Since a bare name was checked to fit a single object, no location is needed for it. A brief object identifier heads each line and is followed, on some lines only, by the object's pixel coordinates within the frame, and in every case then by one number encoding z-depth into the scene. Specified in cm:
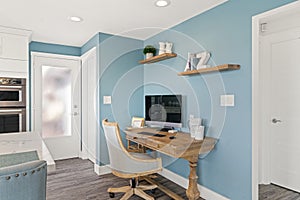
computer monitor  273
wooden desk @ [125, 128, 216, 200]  209
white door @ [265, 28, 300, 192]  261
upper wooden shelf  297
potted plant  340
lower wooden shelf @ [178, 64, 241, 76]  207
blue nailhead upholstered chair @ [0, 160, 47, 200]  78
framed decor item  337
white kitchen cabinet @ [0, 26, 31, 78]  303
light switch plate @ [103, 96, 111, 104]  336
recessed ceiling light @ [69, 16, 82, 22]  272
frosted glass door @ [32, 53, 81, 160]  386
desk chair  215
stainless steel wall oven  303
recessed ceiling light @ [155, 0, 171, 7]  228
